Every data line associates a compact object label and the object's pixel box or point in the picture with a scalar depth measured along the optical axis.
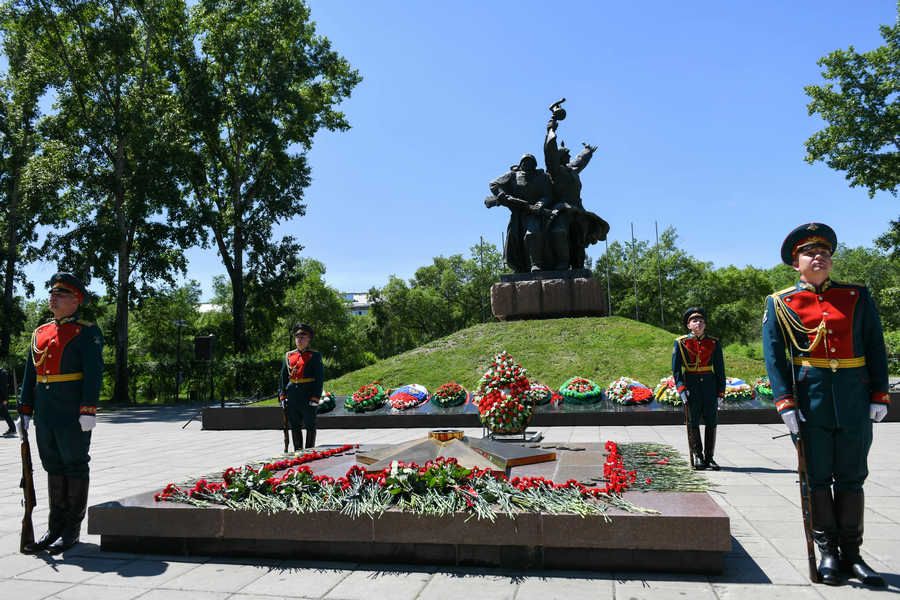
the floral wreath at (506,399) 7.83
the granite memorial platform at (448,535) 3.68
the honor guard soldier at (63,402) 4.61
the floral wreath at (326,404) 13.98
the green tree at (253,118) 26.89
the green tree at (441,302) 50.38
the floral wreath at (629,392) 12.57
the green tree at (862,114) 22.86
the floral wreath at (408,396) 13.55
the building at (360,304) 125.31
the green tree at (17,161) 24.69
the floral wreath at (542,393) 12.76
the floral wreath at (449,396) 13.28
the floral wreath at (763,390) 12.12
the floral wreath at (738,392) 12.26
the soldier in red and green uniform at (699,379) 7.06
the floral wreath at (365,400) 13.65
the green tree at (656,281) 48.09
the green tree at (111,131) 24.08
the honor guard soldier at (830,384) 3.59
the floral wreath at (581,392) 12.86
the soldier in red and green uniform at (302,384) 8.12
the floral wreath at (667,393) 12.30
